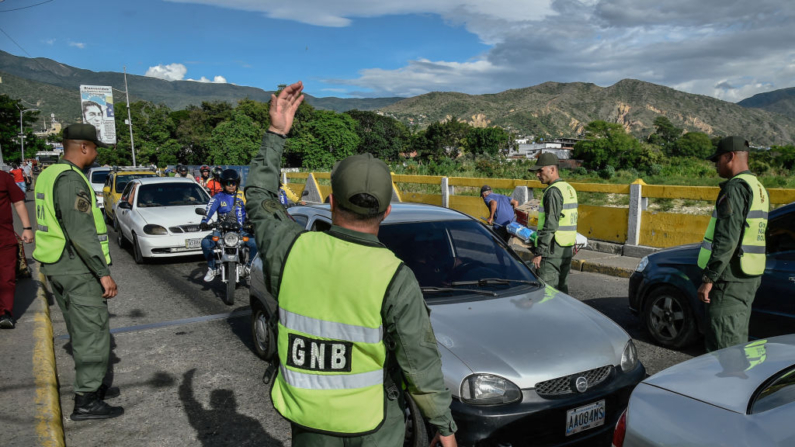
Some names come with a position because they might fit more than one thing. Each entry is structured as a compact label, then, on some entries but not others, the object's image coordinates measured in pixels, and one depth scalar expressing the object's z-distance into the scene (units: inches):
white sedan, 399.6
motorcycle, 289.3
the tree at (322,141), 3208.7
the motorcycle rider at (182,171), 629.3
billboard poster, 1822.1
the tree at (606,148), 4298.7
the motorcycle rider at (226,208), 317.4
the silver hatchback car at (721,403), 73.0
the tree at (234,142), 2571.6
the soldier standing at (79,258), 147.5
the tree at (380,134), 4195.4
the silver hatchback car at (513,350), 115.2
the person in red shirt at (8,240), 223.3
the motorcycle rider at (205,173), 596.2
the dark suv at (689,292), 191.2
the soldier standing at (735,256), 147.6
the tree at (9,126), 1862.7
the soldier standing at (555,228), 208.1
